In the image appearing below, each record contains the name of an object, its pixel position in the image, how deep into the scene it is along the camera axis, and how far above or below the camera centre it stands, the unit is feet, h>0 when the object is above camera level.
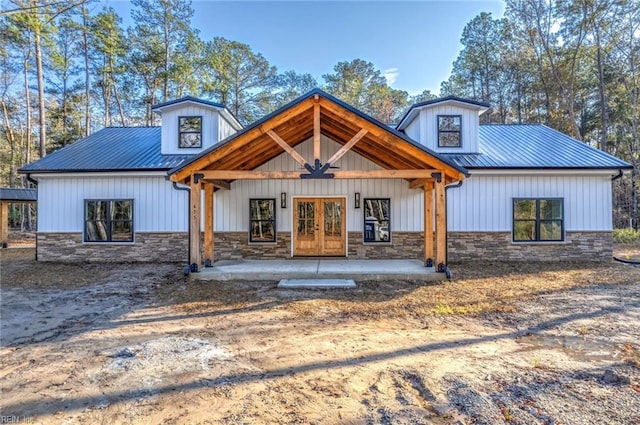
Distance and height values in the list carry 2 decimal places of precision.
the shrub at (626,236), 46.73 -3.04
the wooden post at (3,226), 47.42 -1.07
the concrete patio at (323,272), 24.99 -4.23
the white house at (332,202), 32.76 +1.50
